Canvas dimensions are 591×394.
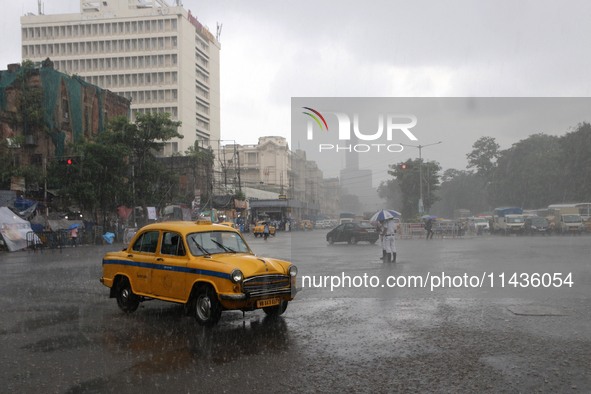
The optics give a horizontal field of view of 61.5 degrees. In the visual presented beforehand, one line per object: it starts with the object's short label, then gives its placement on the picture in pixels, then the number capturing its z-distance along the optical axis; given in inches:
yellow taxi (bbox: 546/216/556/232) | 1659.0
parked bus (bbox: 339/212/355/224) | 2714.1
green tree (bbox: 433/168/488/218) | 3678.6
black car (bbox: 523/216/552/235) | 1542.0
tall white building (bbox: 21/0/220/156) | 3521.2
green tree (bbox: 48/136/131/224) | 1304.1
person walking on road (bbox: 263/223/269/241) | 1509.6
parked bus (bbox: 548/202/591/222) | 1718.1
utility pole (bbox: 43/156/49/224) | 1283.0
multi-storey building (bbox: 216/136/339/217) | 3516.2
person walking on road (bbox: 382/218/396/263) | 665.0
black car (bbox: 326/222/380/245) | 1175.6
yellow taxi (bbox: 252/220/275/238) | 1597.6
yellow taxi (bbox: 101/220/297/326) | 279.6
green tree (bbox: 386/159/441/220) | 2395.4
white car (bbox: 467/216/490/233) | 1661.5
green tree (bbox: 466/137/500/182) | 3201.3
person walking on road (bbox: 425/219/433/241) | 1347.2
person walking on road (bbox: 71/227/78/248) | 1186.6
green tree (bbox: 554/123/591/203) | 1980.8
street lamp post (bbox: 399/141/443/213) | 1889.8
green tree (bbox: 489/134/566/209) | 2361.0
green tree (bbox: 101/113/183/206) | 1464.1
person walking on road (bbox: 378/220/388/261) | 676.1
